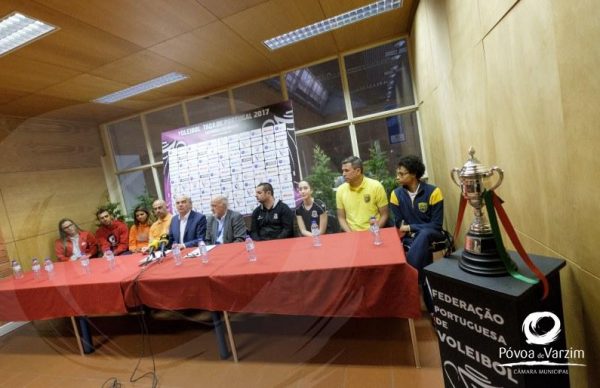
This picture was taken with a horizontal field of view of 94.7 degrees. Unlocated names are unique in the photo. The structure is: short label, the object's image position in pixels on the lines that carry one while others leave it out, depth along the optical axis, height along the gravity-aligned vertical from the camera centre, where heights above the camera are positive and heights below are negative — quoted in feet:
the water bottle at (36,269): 8.45 -1.67
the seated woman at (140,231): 11.34 -1.40
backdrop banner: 12.45 +1.09
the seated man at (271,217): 9.48 -1.50
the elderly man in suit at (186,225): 10.07 -1.35
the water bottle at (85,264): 7.94 -1.63
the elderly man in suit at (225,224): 9.59 -1.49
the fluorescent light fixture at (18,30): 6.57 +4.63
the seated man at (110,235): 11.58 -1.41
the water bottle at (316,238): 6.63 -1.73
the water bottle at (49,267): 8.35 -1.63
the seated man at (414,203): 7.18 -1.46
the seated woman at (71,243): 11.25 -1.40
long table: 5.00 -2.10
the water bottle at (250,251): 6.46 -1.71
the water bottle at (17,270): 8.66 -1.62
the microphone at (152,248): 8.19 -1.63
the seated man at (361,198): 8.79 -1.27
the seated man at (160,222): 10.98 -1.15
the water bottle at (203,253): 6.78 -1.69
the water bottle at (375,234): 6.06 -1.71
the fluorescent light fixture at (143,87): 11.36 +4.61
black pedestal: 2.58 -1.92
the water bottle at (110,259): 8.04 -1.65
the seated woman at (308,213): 9.53 -1.58
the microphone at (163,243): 8.02 -1.50
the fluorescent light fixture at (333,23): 9.01 +4.74
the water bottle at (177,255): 6.99 -1.61
